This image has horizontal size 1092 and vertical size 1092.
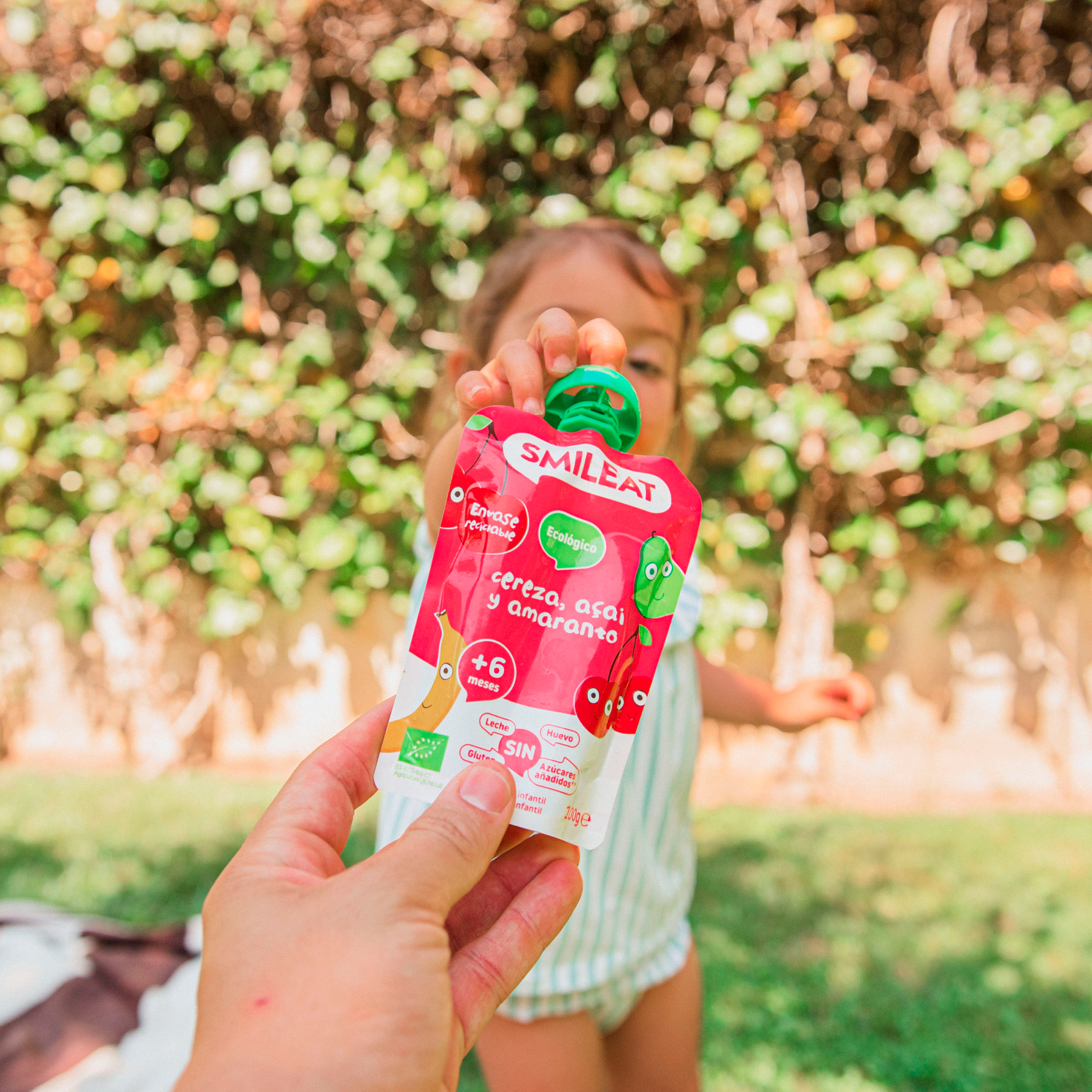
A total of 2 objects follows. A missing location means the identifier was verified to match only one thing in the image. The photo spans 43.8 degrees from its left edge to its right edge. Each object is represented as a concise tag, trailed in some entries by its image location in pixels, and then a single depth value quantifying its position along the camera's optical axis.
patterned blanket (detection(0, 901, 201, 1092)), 0.66
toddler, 0.54
